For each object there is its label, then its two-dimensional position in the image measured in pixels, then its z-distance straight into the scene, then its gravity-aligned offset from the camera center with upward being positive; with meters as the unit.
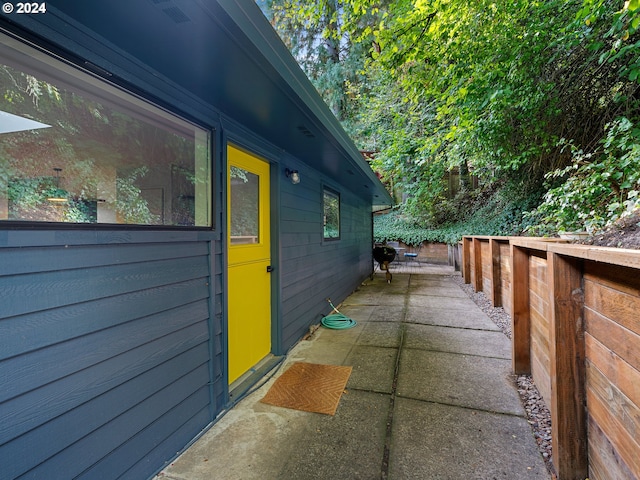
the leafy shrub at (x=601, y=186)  3.26 +0.62
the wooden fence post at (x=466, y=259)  6.69 -0.51
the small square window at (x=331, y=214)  4.56 +0.44
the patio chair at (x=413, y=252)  11.47 -0.54
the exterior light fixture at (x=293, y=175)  3.17 +0.72
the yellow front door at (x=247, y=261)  2.32 -0.17
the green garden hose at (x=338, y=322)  3.81 -1.10
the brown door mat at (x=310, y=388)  2.11 -1.18
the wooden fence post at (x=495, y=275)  4.50 -0.60
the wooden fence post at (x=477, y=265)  5.66 -0.55
